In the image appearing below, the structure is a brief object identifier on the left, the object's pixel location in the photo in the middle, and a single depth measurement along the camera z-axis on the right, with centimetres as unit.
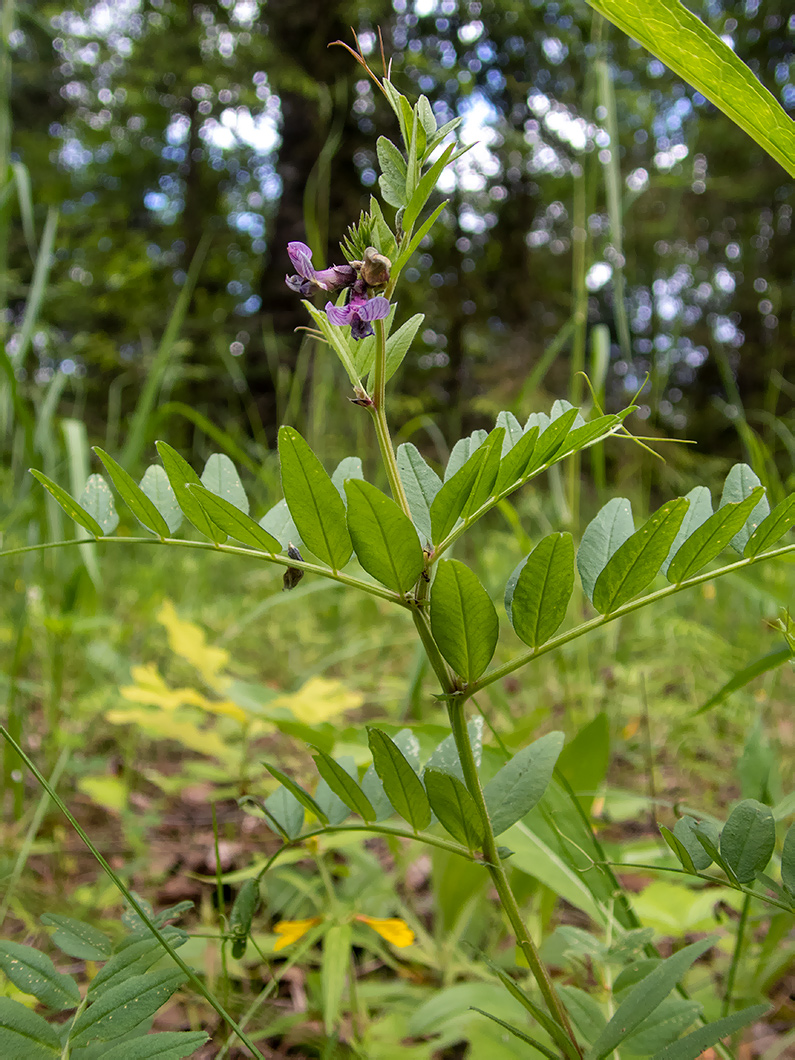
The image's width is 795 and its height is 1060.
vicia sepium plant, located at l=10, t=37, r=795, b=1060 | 12
